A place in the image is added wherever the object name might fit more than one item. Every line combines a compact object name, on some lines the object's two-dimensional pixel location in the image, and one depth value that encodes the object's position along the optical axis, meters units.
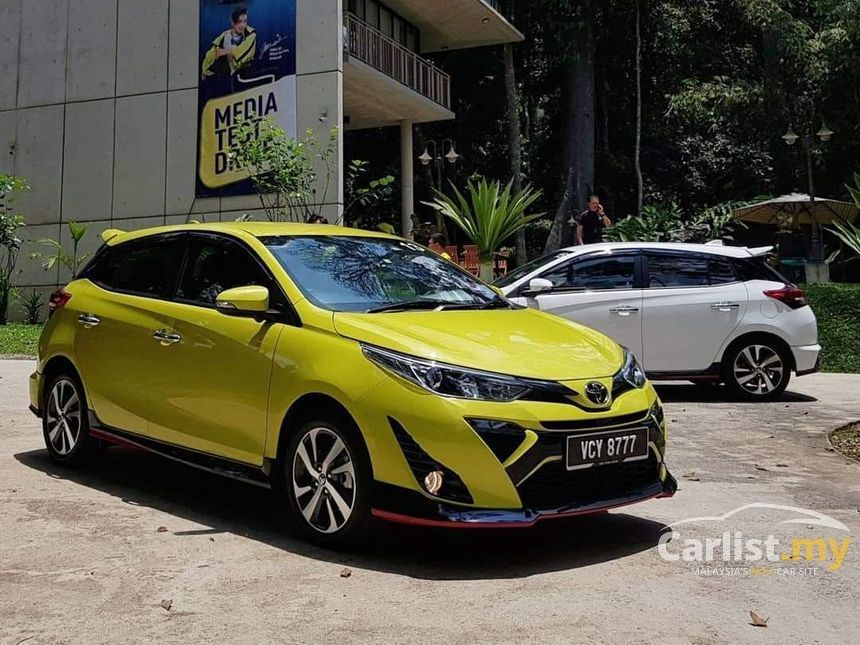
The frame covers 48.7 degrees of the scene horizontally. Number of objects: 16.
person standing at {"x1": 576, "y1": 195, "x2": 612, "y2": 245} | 16.09
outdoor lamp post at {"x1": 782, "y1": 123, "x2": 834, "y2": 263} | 21.47
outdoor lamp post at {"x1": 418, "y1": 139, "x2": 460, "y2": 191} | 28.69
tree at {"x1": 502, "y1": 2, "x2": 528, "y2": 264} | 29.45
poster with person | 21.53
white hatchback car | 9.65
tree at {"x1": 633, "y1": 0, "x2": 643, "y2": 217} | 31.26
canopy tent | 23.75
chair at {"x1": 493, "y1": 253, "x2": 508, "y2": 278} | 17.91
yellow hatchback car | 4.05
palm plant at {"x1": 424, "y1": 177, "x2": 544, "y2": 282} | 16.72
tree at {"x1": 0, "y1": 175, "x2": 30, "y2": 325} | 23.23
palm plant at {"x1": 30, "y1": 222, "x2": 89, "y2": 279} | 22.83
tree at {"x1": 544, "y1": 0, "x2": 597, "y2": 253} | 29.11
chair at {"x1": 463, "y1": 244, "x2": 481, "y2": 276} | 17.16
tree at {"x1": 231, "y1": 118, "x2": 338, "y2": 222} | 19.11
